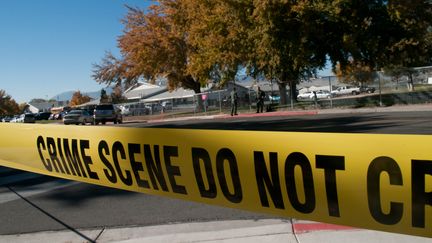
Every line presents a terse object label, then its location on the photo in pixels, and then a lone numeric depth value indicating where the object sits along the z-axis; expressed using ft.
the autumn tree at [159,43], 145.69
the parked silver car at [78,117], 119.35
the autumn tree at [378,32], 89.76
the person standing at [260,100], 97.68
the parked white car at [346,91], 92.71
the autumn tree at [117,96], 318.24
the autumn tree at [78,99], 389.19
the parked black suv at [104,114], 118.21
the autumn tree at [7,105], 370.32
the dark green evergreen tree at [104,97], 314.35
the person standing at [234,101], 99.60
